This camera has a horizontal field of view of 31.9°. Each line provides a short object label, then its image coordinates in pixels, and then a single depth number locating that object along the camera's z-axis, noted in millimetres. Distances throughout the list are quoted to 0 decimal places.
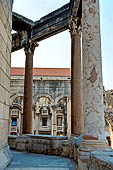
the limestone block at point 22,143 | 9695
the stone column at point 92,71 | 4793
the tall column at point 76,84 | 8445
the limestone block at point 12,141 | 10402
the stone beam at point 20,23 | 11258
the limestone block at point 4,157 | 5098
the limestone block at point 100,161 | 2605
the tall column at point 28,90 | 10938
